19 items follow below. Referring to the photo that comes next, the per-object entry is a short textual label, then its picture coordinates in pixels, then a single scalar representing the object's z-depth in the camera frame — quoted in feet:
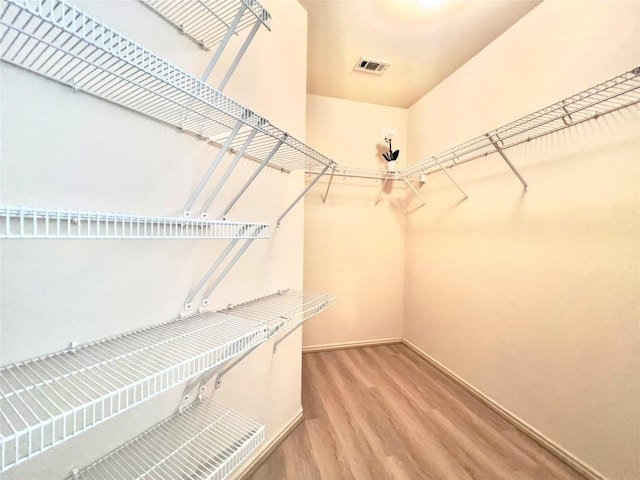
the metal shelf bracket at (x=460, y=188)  7.00
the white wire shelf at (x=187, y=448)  2.44
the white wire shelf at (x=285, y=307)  3.60
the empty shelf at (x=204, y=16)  2.81
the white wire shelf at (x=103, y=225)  1.37
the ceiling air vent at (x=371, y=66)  7.11
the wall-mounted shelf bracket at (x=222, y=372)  3.53
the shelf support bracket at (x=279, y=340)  4.80
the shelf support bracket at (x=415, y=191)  8.66
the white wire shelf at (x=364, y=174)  8.89
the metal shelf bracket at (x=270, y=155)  3.13
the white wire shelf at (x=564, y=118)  3.97
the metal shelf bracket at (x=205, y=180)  2.67
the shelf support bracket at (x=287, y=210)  4.60
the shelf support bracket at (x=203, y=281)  3.18
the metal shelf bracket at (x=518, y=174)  5.32
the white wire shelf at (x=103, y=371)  1.52
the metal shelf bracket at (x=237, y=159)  2.82
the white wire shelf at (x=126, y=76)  1.59
